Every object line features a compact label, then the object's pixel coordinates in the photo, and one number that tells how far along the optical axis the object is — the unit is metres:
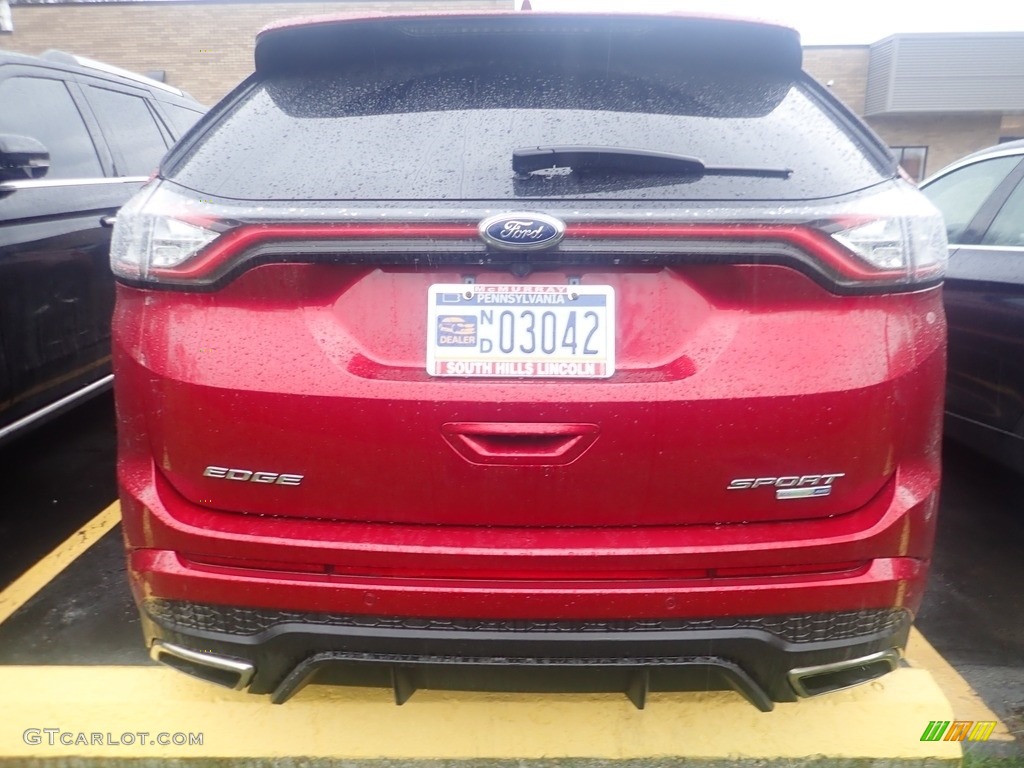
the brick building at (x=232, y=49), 20.58
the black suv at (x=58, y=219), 3.07
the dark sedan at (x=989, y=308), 3.07
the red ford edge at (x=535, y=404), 1.52
